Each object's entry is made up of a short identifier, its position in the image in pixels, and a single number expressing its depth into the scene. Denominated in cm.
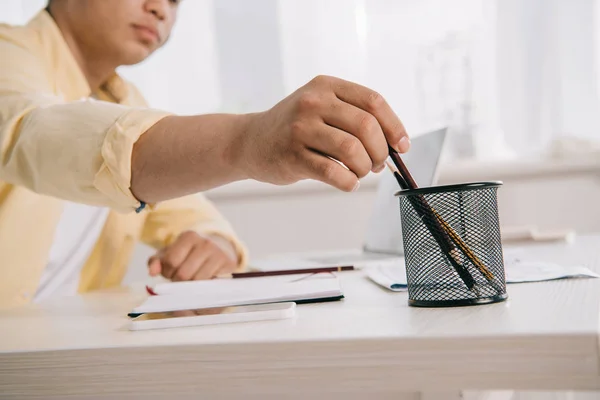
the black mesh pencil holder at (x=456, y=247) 58
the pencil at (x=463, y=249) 58
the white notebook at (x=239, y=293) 65
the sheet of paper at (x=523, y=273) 70
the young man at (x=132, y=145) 58
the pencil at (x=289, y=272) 95
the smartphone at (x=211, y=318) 57
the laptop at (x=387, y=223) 113
